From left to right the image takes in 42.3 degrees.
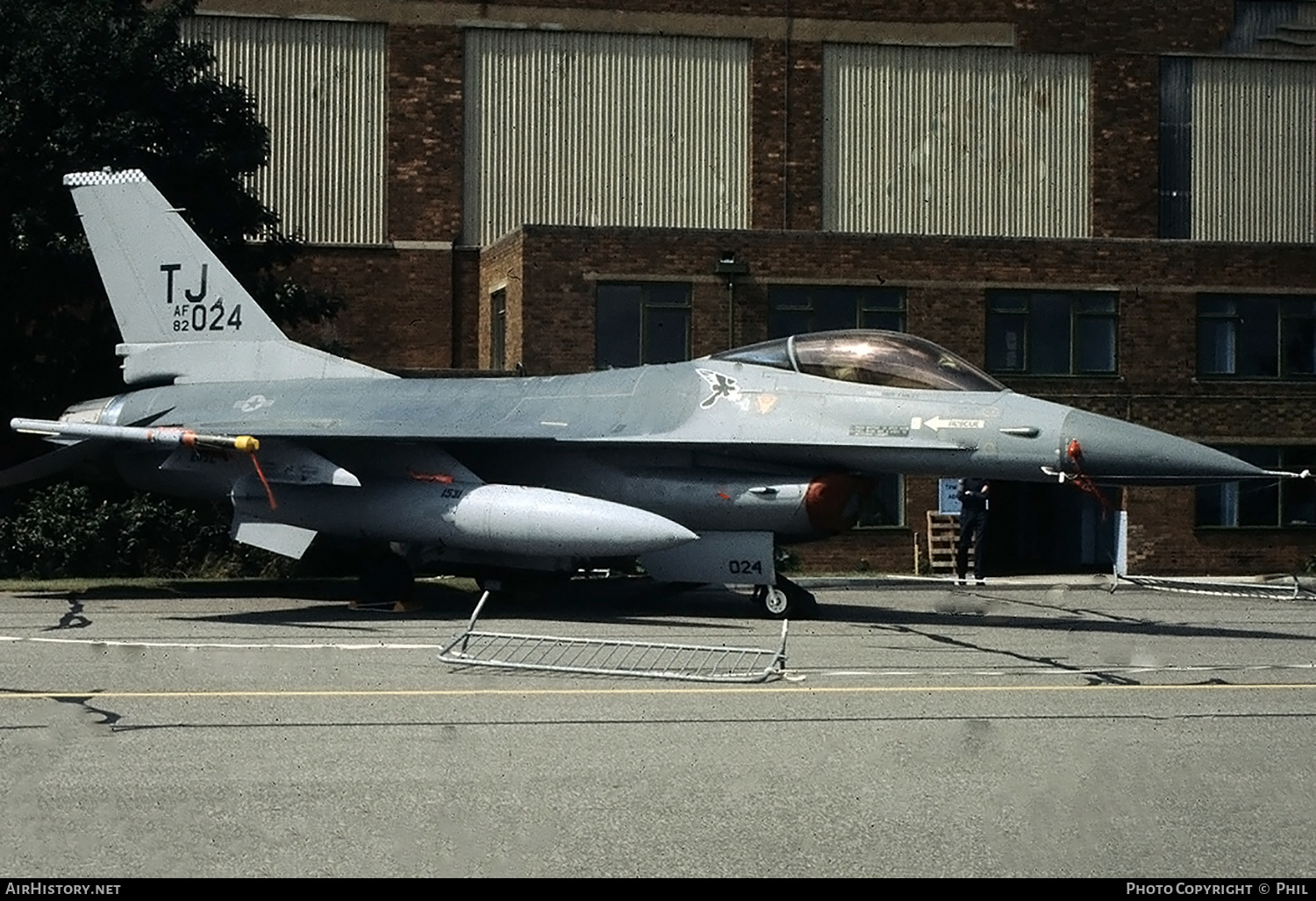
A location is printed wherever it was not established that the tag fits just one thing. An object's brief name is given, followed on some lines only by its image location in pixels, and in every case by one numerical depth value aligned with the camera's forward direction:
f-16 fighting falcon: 15.57
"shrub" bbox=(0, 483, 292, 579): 23.64
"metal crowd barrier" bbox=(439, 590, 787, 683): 11.75
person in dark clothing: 23.58
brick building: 29.05
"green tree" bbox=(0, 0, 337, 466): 23.48
